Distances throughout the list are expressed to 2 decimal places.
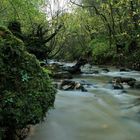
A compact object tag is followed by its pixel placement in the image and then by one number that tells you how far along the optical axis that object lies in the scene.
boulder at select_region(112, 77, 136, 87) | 6.19
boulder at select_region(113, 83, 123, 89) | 5.81
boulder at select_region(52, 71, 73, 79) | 7.17
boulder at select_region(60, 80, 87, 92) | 5.44
